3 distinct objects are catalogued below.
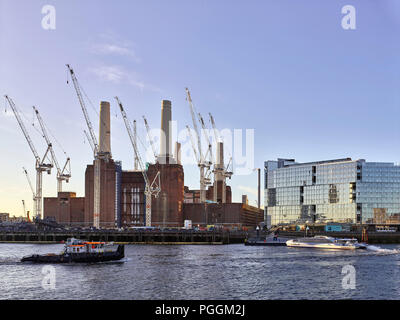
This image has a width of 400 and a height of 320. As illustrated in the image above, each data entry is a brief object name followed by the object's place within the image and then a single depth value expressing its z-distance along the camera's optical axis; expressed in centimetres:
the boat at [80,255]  9756
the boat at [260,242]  17800
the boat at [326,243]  15788
